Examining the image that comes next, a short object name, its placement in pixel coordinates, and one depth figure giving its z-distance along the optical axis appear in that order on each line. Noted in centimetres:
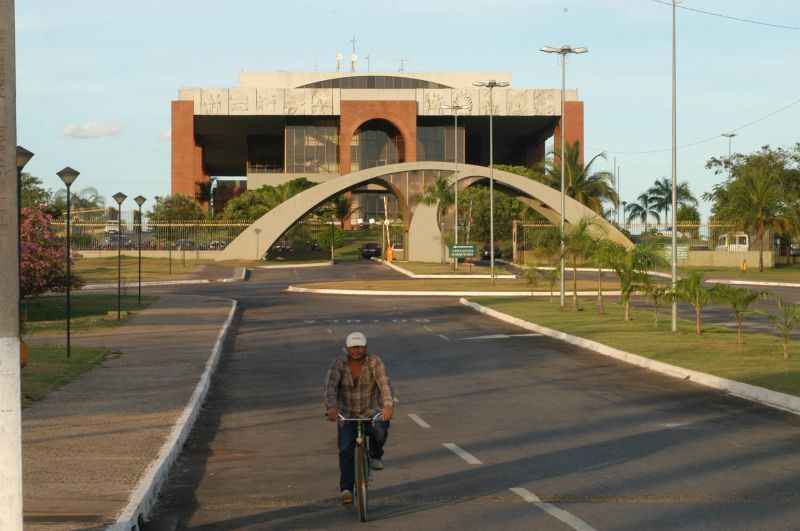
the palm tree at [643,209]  15062
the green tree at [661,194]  14750
